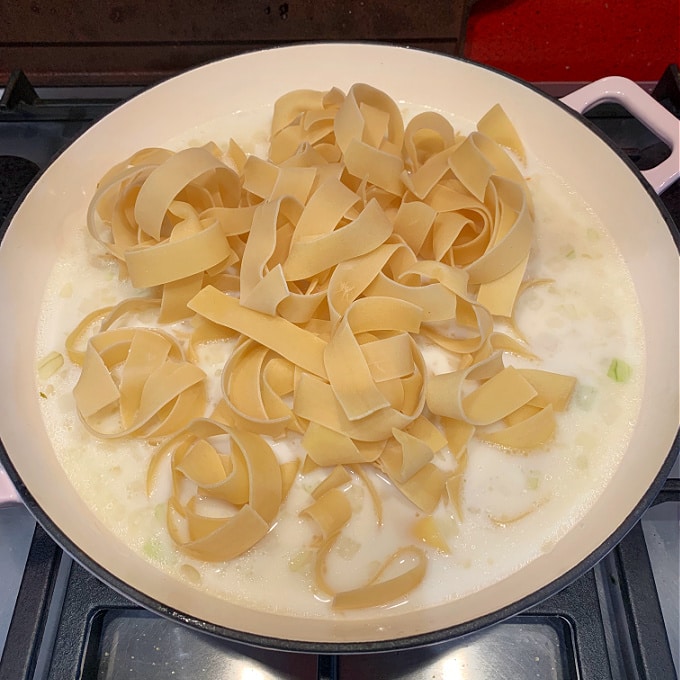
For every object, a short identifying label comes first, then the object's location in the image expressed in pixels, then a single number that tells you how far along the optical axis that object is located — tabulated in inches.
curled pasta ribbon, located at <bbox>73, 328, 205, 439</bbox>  12.4
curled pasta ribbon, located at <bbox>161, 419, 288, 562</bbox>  11.4
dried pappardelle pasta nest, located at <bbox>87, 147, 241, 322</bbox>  13.1
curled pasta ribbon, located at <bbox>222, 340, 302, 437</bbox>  12.3
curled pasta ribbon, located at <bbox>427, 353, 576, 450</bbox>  12.1
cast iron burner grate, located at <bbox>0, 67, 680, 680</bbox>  11.8
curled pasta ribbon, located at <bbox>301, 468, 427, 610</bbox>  11.2
